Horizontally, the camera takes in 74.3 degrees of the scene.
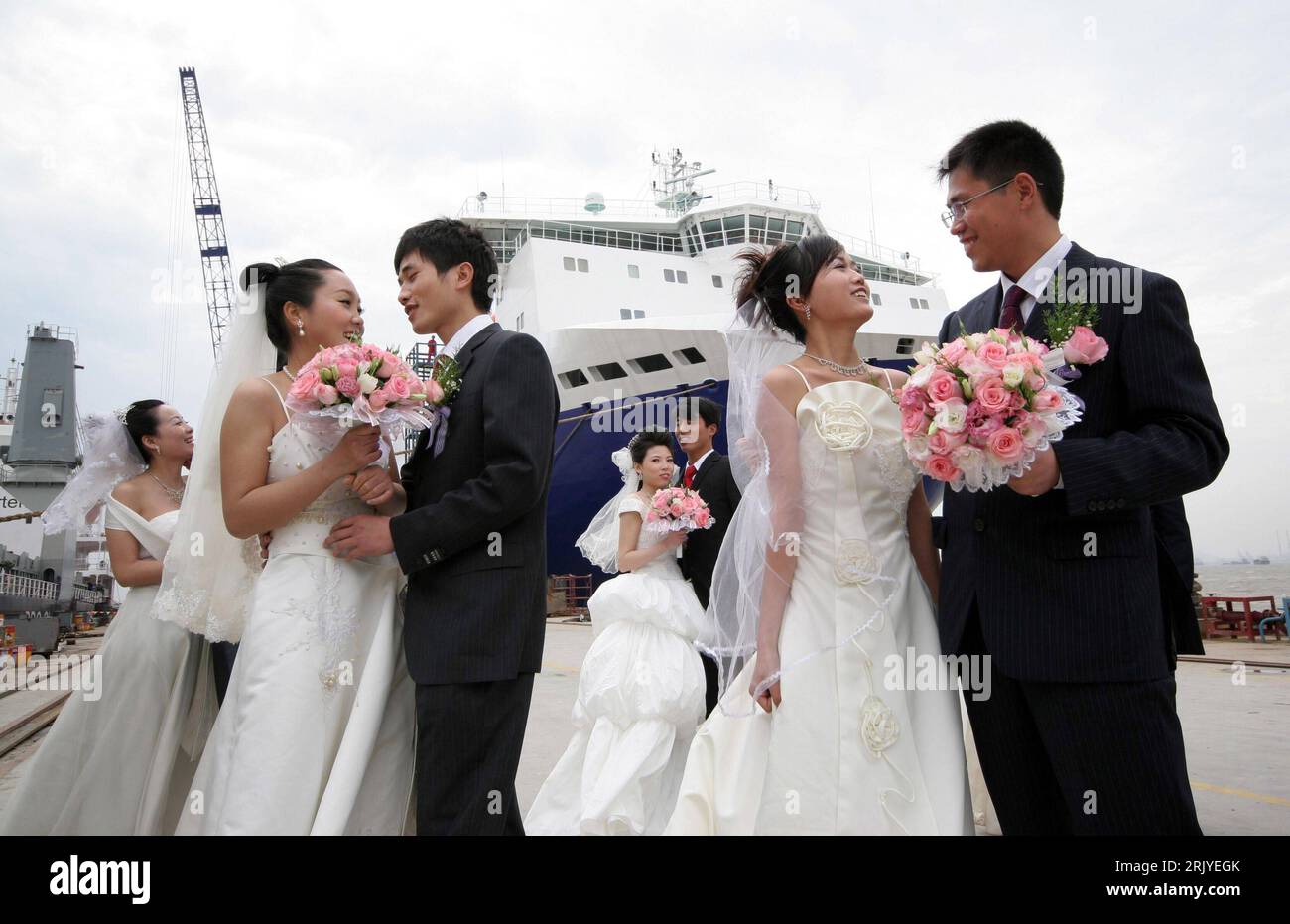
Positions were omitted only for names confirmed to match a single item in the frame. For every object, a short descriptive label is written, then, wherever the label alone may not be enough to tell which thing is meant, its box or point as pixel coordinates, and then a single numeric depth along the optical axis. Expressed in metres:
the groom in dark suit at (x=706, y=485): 4.08
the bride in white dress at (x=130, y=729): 2.81
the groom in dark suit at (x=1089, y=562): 1.63
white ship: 16.41
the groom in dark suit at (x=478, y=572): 1.98
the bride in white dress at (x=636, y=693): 3.55
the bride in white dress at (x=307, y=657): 2.02
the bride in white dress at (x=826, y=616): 2.06
